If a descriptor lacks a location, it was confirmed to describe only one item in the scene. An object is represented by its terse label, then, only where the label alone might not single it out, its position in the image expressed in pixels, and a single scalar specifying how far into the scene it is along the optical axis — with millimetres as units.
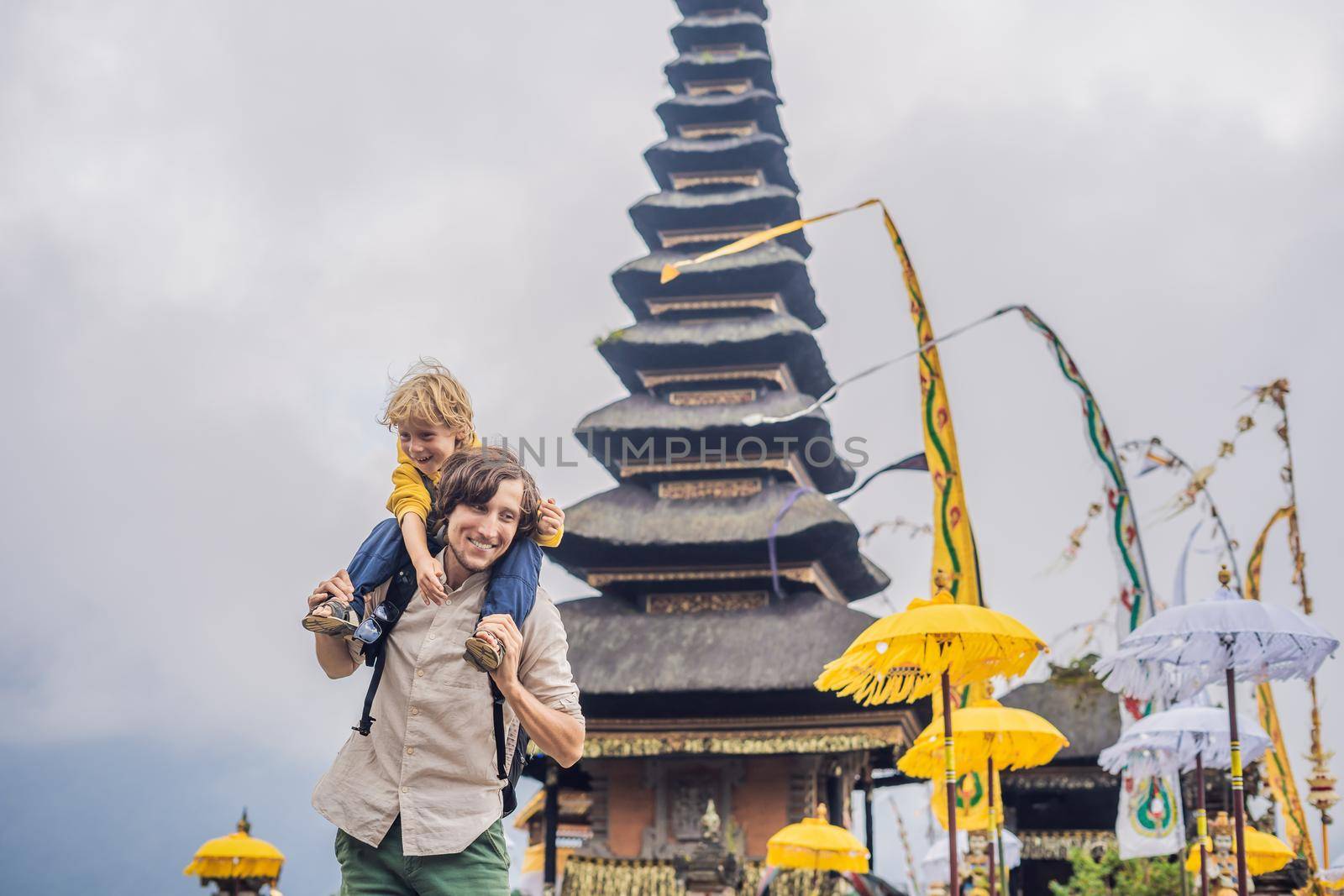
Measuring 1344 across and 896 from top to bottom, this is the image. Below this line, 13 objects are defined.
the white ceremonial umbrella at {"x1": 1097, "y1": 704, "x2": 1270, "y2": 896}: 13141
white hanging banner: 16172
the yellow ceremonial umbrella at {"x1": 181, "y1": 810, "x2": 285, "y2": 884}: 18172
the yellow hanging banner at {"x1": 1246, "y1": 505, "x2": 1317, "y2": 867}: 18547
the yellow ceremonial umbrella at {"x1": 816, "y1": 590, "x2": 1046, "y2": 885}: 10703
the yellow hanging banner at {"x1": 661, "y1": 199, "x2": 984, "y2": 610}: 17594
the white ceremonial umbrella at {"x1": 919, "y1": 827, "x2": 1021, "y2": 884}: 18623
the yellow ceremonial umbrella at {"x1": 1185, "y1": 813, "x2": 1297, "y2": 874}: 14250
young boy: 3402
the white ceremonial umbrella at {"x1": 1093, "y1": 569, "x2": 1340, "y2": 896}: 10555
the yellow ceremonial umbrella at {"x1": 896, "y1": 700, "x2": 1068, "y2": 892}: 13125
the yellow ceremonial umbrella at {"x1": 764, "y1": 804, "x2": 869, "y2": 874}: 15727
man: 3316
